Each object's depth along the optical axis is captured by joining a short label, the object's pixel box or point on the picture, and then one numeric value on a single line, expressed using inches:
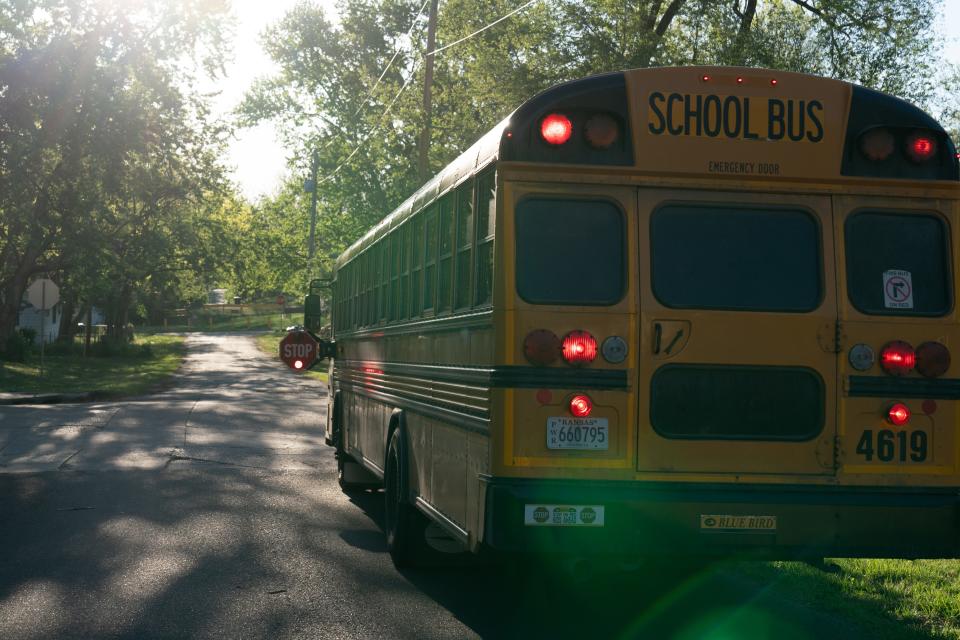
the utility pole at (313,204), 1932.8
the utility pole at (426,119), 1136.2
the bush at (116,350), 2186.3
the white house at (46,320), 2792.8
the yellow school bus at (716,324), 246.5
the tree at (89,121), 1454.2
